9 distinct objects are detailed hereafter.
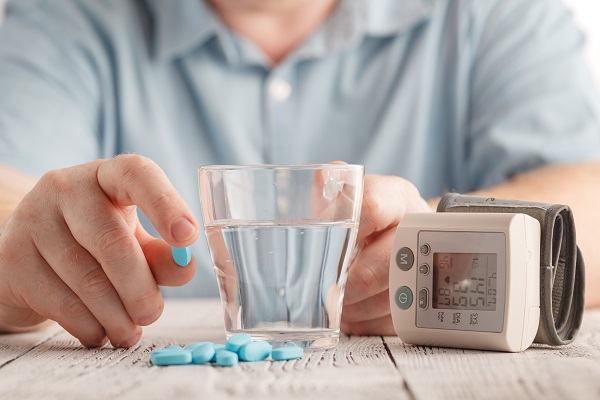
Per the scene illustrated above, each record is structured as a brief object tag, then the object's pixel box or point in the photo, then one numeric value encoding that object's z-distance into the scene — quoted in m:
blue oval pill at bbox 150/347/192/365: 0.66
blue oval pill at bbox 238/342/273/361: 0.67
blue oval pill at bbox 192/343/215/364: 0.67
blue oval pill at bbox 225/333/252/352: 0.68
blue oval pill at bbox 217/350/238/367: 0.66
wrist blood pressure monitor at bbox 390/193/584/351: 0.69
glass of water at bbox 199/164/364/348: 0.69
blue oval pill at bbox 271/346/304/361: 0.68
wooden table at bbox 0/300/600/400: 0.55
